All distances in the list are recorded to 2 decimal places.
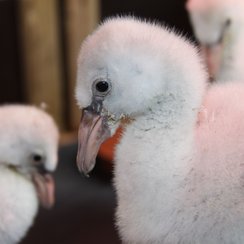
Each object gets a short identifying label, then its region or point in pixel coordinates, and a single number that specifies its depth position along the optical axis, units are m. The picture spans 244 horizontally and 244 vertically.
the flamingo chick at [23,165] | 0.75
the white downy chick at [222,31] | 0.75
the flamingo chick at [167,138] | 0.57
